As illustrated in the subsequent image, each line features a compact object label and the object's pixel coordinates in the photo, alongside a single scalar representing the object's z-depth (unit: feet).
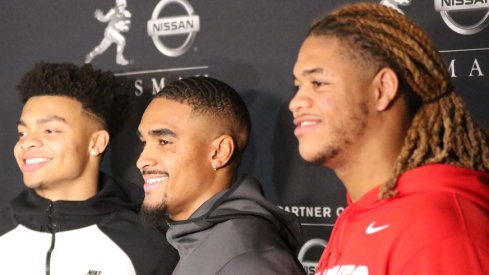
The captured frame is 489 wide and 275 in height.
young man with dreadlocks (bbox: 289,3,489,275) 6.38
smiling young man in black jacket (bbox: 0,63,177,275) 8.84
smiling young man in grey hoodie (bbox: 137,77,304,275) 7.66
